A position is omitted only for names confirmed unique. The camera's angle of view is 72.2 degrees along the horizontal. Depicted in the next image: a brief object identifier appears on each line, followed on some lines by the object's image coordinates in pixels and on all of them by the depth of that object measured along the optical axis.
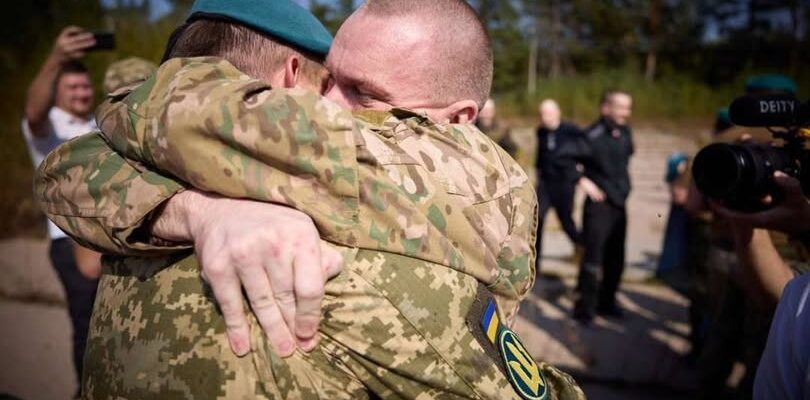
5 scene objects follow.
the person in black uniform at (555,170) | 5.43
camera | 1.49
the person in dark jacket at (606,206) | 4.65
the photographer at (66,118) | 2.87
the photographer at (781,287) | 1.08
